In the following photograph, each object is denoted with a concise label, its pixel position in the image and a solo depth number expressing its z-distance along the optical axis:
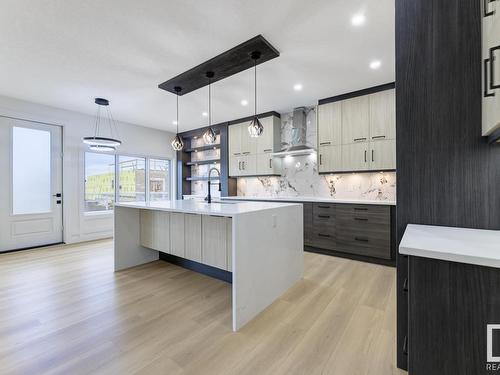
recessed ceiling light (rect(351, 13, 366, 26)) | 2.10
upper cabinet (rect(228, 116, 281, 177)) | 4.96
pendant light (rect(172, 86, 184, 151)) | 3.50
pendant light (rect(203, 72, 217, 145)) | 3.16
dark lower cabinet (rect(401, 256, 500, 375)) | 0.79
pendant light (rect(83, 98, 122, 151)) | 3.50
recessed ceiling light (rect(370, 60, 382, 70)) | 2.94
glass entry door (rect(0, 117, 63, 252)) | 4.04
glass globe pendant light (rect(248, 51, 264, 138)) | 2.85
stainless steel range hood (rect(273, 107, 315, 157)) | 4.65
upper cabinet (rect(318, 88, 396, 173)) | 3.61
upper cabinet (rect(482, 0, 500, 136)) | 0.94
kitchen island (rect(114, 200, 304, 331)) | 1.92
